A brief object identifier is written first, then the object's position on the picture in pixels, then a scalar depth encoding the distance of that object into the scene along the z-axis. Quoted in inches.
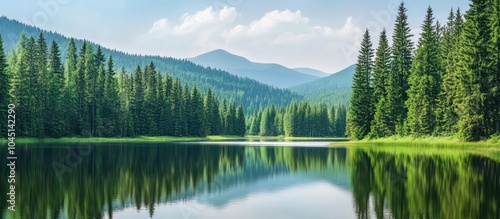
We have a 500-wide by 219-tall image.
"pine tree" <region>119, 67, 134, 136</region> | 4121.6
